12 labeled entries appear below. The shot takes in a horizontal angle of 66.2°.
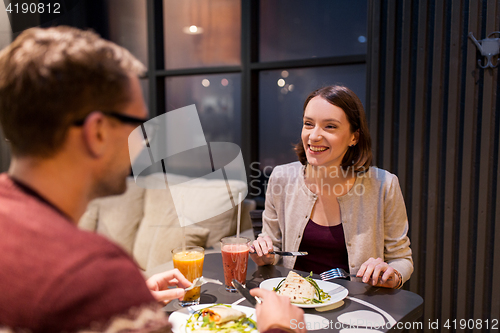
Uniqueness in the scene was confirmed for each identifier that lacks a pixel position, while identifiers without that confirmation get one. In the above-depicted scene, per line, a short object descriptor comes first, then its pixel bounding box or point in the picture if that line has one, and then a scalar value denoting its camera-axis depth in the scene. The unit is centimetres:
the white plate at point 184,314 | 94
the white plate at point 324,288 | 105
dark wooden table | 103
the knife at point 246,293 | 98
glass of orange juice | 118
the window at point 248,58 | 267
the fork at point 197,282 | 110
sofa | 257
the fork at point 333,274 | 128
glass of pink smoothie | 123
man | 46
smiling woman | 166
